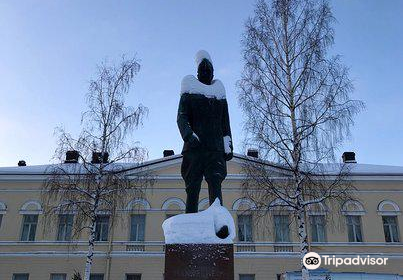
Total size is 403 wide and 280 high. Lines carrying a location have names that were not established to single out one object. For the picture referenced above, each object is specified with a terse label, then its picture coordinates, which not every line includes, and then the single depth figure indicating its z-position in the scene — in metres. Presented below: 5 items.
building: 21.94
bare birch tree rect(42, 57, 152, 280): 16.45
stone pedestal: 5.79
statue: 6.68
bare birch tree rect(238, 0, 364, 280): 14.58
